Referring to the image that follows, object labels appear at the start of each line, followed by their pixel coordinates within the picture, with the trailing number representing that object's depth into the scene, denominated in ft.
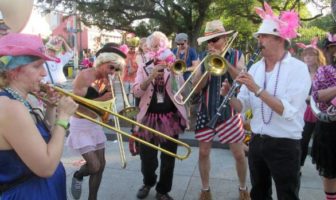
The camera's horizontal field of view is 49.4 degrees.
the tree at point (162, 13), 30.48
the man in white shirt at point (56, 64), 18.09
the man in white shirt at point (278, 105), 9.11
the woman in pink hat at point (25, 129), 6.09
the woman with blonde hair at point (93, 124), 11.84
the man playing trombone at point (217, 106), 12.91
